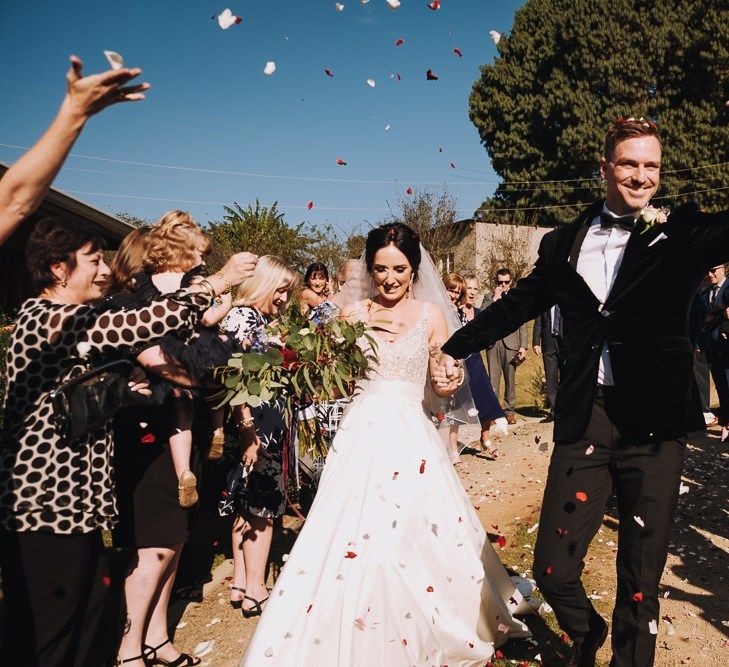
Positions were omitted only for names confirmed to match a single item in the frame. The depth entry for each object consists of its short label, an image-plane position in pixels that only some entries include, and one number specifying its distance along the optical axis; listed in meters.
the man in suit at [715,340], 7.23
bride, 3.28
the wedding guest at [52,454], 2.60
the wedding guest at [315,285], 8.54
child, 3.71
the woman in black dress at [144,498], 3.70
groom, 3.10
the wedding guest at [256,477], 4.58
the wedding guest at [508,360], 10.93
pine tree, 30.78
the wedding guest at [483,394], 8.05
